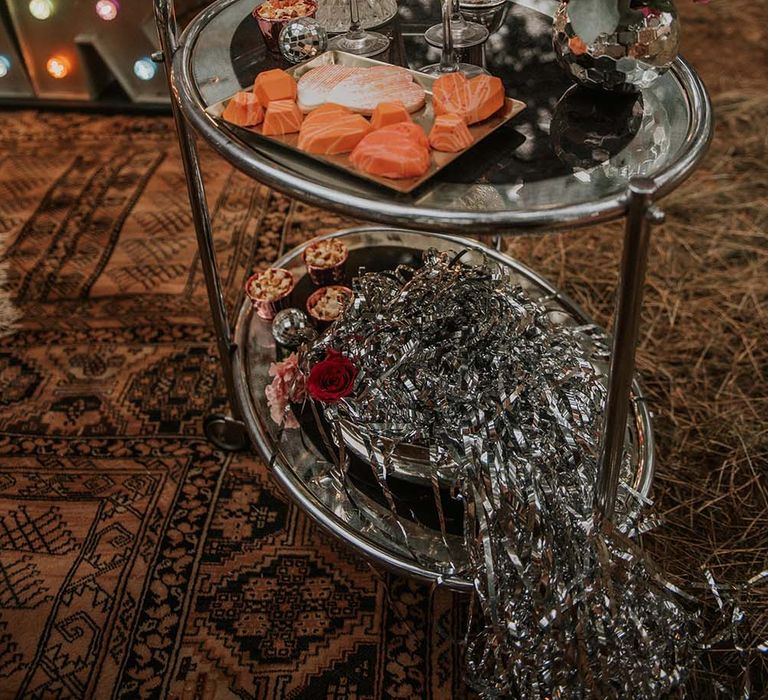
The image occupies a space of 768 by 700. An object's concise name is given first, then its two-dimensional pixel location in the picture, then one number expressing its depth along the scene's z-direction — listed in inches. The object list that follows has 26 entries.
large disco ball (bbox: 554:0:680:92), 31.4
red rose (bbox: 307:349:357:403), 39.3
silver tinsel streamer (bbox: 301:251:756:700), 34.4
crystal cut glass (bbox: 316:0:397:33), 41.8
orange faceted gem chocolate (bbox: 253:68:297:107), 33.6
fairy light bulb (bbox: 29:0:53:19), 73.4
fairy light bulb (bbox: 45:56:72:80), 76.8
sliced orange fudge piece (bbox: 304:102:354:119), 32.7
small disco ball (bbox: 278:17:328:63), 37.9
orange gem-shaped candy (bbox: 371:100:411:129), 32.1
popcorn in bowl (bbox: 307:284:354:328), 47.4
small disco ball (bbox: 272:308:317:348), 46.3
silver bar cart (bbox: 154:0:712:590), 28.0
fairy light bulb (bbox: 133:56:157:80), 70.5
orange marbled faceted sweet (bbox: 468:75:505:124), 32.3
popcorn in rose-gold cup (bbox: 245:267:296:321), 48.4
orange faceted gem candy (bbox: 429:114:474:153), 31.1
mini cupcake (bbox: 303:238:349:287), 49.6
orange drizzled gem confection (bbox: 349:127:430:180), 29.6
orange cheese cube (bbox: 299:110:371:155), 31.3
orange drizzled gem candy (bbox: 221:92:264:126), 32.9
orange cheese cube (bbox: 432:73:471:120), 32.3
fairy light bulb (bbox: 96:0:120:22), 73.9
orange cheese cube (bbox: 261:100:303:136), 32.4
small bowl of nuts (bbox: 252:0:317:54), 38.4
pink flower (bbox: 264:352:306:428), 43.1
